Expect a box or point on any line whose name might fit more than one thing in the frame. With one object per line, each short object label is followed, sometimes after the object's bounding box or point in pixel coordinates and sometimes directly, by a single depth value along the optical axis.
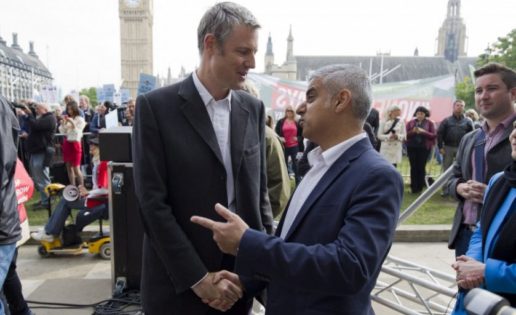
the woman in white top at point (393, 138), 8.53
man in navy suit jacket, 1.21
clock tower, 80.12
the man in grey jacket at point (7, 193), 2.26
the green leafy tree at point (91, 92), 88.62
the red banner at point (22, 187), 3.14
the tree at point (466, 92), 46.72
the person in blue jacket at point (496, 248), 1.80
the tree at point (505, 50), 35.97
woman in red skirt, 7.73
